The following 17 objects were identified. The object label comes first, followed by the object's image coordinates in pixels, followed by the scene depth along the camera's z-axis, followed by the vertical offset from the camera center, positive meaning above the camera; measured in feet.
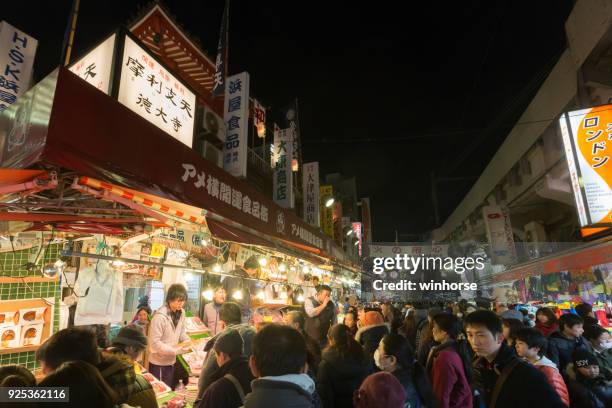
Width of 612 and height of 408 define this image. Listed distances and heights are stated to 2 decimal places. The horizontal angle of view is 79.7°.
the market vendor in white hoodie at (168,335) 20.11 -1.80
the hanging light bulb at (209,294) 27.45 +0.54
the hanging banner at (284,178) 44.29 +14.56
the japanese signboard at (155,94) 17.40 +10.65
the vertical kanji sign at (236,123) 28.63 +14.00
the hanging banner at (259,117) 46.44 +23.01
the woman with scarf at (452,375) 13.88 -2.95
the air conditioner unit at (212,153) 29.55 +12.09
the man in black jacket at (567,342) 19.60 -2.50
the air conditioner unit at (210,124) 27.43 +13.16
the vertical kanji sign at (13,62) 20.83 +13.78
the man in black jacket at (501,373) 8.56 -1.94
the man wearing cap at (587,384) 16.10 -3.95
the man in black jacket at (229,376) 9.81 -2.08
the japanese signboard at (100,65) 16.94 +11.26
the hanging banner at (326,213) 64.99 +15.30
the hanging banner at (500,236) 68.59 +11.06
